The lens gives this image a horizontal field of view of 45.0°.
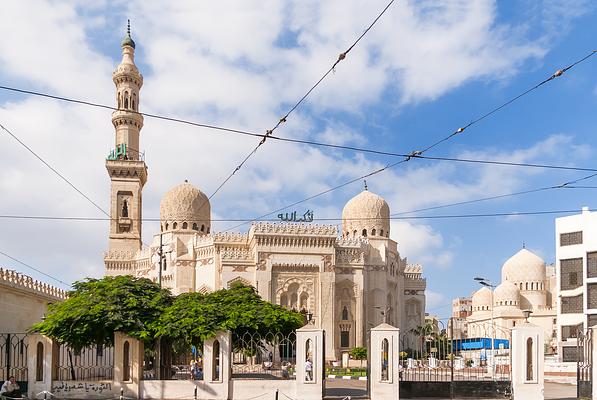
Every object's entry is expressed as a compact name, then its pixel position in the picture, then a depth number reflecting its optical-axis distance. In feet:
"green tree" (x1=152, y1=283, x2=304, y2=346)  74.28
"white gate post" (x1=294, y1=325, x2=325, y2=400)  69.10
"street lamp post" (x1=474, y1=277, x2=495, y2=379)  112.68
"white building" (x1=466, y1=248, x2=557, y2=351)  245.86
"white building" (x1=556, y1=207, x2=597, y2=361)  146.82
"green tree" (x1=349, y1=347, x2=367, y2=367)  170.09
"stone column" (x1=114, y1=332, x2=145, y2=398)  72.90
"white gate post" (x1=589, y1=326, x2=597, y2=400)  69.67
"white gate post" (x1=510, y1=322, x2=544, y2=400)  69.97
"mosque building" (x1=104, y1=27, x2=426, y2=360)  178.40
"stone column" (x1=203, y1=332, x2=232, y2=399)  70.79
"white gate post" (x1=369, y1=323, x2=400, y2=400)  69.41
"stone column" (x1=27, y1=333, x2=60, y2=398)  72.64
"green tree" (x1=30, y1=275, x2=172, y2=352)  75.25
